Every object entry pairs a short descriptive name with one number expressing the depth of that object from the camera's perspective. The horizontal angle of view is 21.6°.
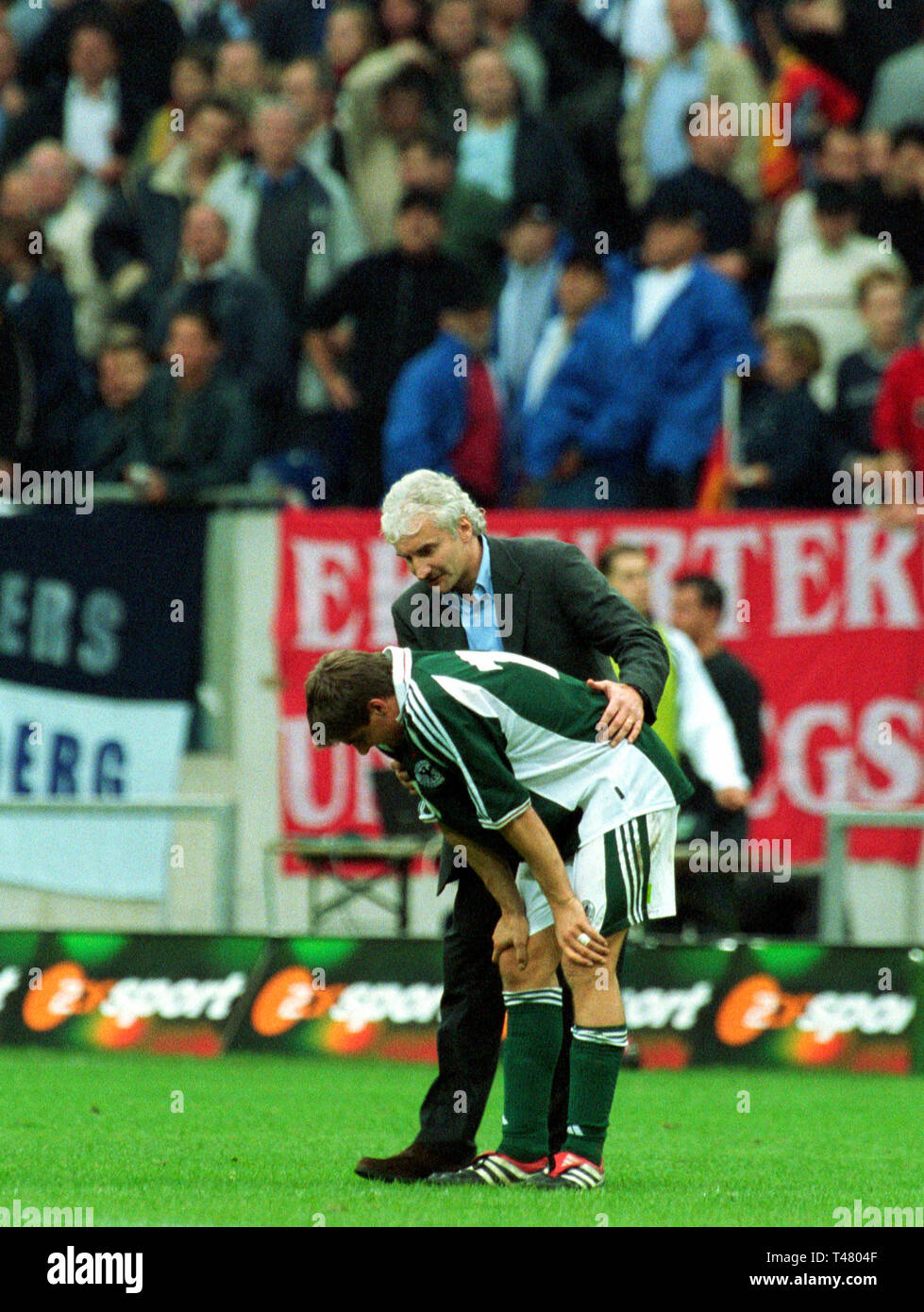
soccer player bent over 6.64
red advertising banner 13.52
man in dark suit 7.20
